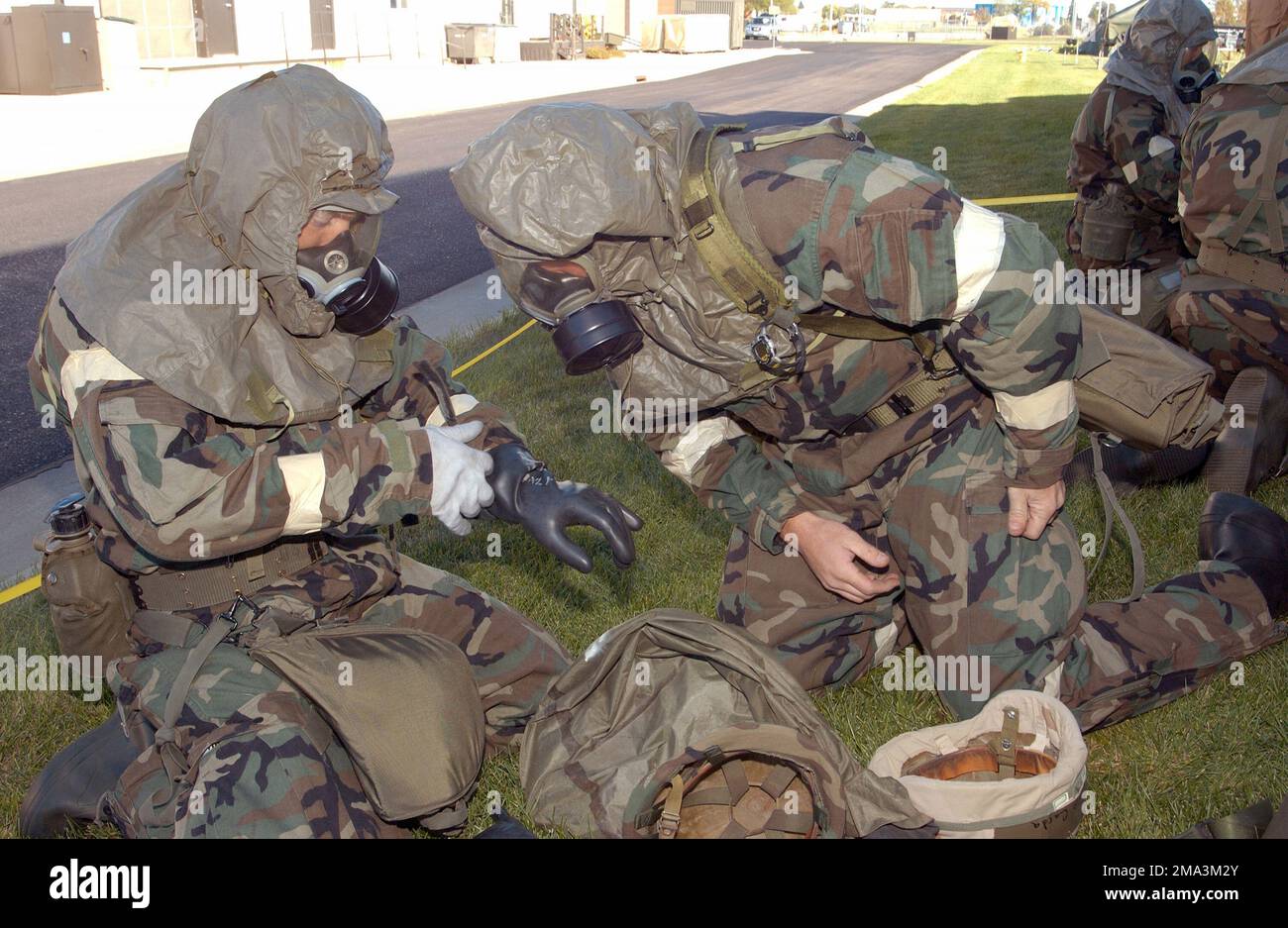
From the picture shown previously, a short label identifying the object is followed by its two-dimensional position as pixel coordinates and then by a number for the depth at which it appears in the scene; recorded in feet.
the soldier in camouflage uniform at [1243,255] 15.66
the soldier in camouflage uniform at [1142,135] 23.07
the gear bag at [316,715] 9.33
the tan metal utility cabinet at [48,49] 73.82
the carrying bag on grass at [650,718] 9.53
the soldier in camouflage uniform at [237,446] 9.01
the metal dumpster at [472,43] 135.23
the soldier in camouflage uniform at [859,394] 9.29
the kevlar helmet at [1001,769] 9.20
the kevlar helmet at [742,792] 9.10
